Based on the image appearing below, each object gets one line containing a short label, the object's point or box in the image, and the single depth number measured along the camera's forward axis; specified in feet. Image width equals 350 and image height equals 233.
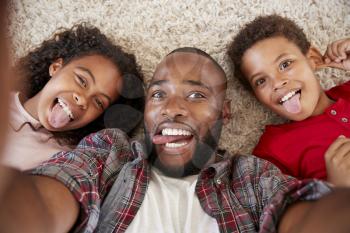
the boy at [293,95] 3.15
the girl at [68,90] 3.23
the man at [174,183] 2.01
